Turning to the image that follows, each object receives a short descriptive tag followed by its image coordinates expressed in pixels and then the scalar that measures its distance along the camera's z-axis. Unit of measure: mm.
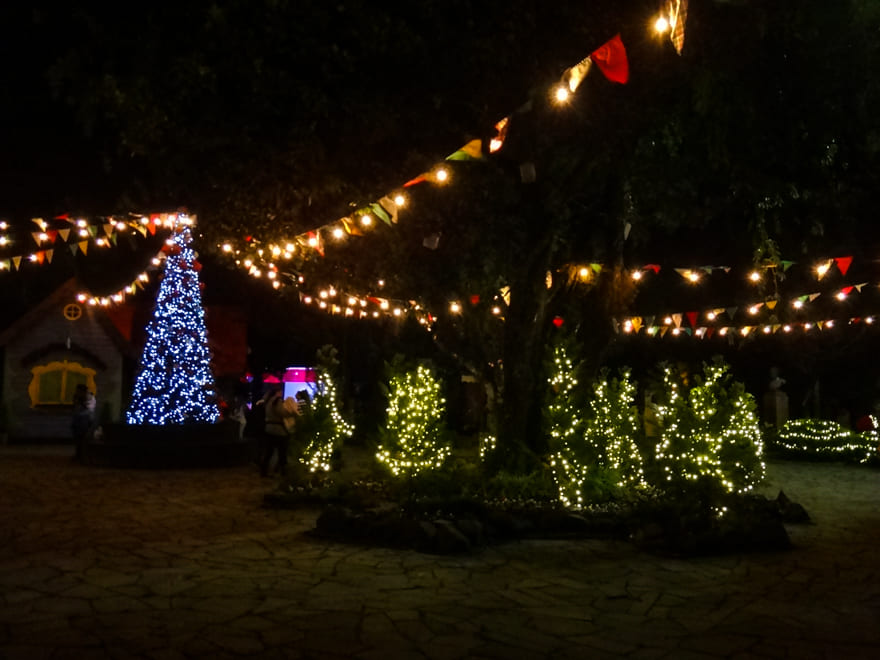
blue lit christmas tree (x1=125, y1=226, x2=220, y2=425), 18266
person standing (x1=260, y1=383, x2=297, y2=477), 14555
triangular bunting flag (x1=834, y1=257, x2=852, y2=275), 13781
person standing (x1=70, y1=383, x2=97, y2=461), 18031
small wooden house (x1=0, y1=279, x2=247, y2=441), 24172
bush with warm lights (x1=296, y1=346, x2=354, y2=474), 13883
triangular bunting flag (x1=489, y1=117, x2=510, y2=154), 8961
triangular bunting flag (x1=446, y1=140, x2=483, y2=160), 8805
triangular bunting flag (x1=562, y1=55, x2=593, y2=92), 7793
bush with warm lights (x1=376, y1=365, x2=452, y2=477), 13312
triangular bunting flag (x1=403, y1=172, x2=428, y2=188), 9680
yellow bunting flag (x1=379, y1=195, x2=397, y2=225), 10539
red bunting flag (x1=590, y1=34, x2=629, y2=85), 7578
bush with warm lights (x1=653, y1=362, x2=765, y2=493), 10477
